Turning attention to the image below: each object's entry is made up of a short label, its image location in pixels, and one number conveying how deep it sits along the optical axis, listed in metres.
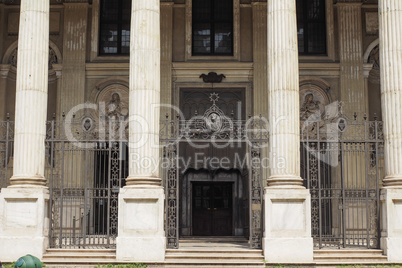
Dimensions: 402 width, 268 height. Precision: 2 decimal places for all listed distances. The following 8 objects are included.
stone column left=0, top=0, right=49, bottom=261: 17.23
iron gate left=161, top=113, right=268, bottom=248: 18.36
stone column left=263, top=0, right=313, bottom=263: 16.95
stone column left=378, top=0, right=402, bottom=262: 17.39
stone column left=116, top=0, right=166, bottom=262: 16.94
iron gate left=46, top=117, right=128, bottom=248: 21.91
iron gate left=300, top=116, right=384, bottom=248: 21.72
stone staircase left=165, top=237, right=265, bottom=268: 16.80
